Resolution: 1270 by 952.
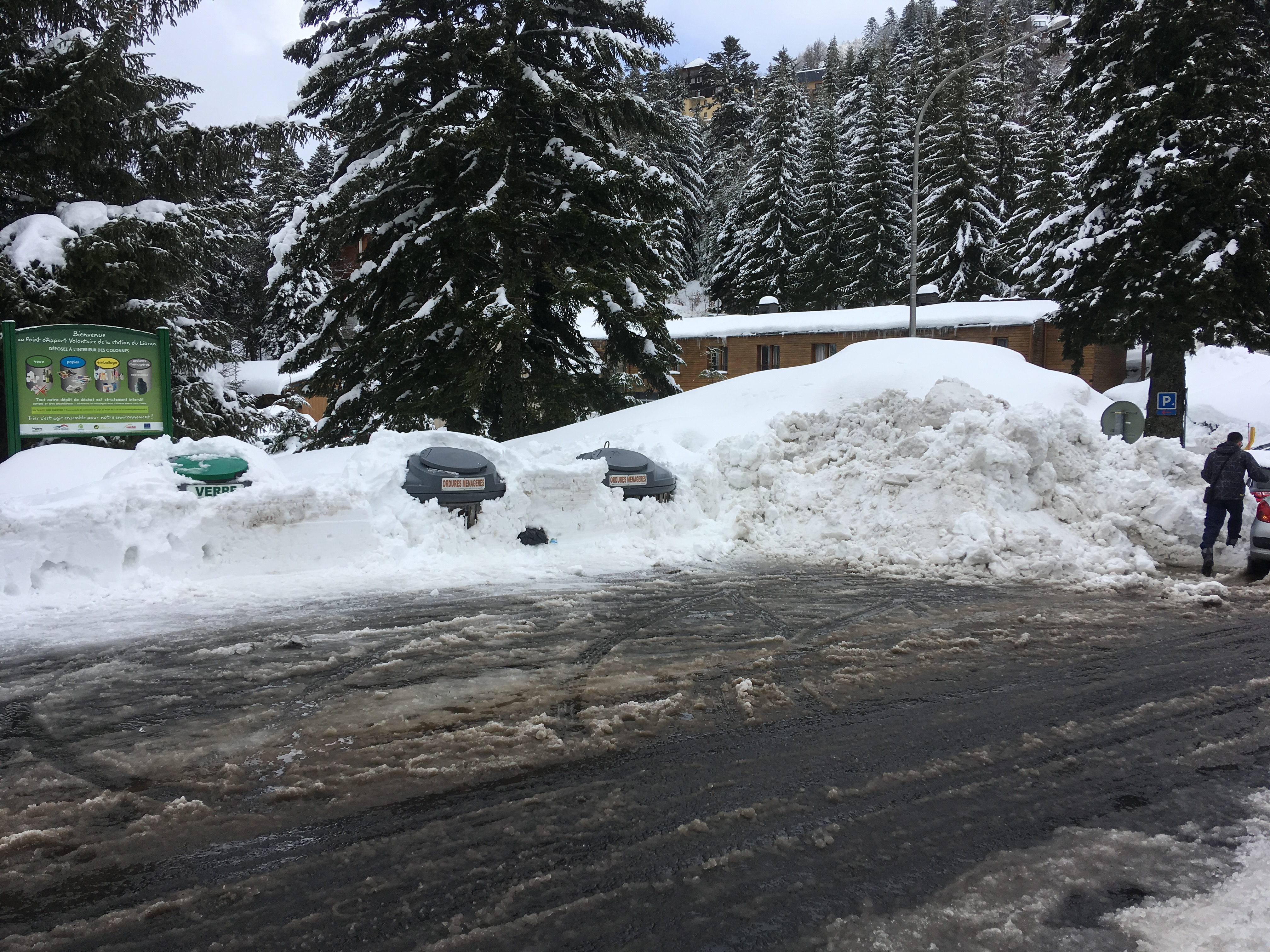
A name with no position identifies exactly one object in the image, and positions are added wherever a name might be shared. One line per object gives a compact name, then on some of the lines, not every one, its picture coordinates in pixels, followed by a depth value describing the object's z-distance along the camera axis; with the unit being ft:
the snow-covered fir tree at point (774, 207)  159.12
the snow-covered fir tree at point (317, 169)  147.64
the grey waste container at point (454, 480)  30.60
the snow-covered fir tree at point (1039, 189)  122.52
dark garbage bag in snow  31.50
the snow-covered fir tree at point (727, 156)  175.52
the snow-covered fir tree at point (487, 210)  44.60
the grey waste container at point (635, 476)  33.63
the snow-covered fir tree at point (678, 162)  49.98
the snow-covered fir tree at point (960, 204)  146.20
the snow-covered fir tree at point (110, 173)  38.70
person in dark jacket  30.37
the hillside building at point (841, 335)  103.60
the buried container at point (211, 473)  27.12
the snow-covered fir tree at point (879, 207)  152.87
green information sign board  31.22
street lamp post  59.93
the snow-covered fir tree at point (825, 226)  158.61
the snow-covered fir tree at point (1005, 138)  159.33
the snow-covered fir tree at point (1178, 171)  61.77
